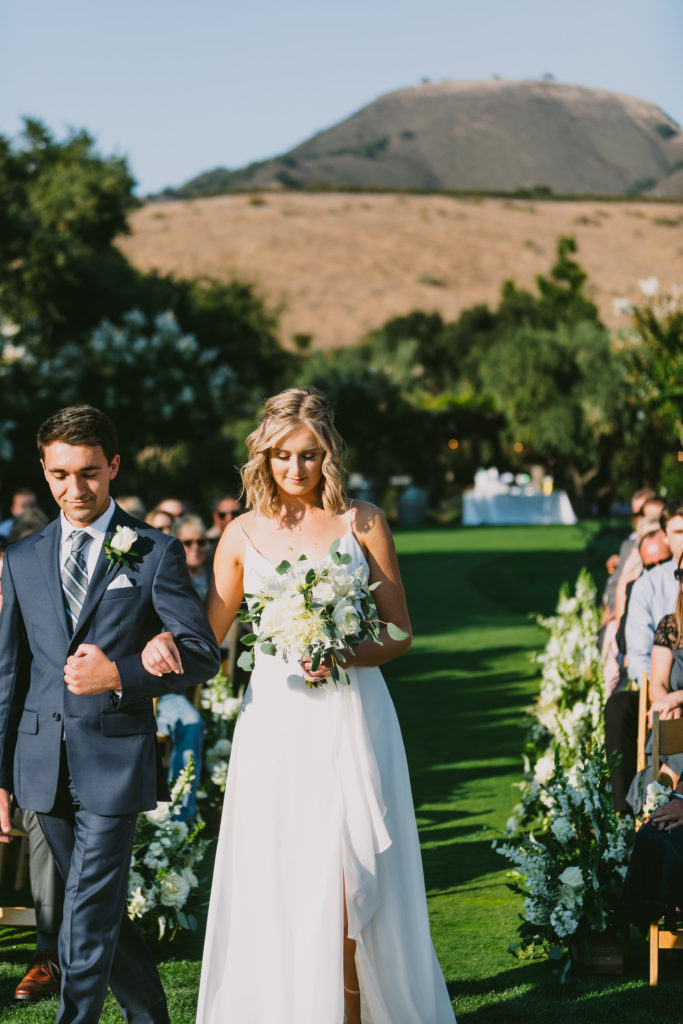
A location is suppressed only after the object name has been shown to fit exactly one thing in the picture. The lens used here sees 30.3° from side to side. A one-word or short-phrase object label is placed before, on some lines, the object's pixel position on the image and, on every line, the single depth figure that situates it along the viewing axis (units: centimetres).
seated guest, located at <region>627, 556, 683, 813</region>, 566
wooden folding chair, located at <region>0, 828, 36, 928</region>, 523
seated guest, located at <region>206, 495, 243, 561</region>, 956
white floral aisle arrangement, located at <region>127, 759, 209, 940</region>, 525
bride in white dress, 396
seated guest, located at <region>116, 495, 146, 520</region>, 953
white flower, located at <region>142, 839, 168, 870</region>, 529
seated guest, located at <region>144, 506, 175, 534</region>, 926
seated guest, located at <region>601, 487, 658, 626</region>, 1030
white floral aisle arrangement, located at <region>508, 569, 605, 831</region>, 679
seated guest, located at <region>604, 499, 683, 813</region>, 707
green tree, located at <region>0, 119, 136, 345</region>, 2750
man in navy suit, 362
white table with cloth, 4369
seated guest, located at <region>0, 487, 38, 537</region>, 1153
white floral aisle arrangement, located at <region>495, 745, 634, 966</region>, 511
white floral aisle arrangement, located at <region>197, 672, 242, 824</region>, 761
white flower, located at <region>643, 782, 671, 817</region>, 505
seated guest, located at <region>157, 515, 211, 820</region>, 725
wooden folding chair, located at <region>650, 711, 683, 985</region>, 501
